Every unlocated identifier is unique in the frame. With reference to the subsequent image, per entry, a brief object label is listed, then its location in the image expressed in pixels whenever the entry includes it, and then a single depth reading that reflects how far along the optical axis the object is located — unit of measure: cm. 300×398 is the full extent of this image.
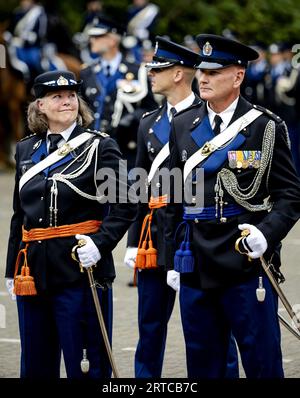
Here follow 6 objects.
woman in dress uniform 1349
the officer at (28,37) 4009
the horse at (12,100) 4009
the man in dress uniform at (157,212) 1573
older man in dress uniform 1274
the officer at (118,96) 2284
